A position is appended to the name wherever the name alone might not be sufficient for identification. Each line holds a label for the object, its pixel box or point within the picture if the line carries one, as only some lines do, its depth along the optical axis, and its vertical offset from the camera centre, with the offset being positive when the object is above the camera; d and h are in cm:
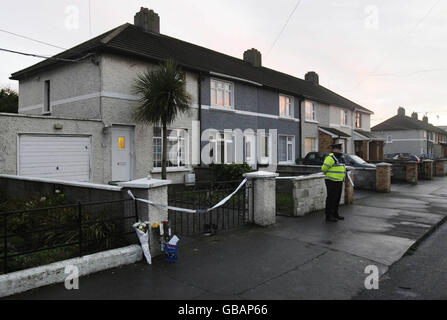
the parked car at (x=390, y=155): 3431 +50
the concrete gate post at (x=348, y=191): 1025 -99
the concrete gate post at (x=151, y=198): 503 -59
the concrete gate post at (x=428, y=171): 1995 -69
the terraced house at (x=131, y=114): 1081 +211
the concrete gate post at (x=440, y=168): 2286 -58
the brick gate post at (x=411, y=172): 1731 -65
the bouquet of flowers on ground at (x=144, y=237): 485 -114
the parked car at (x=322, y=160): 1655 -1
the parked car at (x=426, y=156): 3714 +44
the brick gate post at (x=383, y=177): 1325 -70
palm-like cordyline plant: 1107 +221
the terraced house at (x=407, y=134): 4678 +375
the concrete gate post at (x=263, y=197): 711 -81
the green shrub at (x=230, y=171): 1247 -42
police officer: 764 -45
